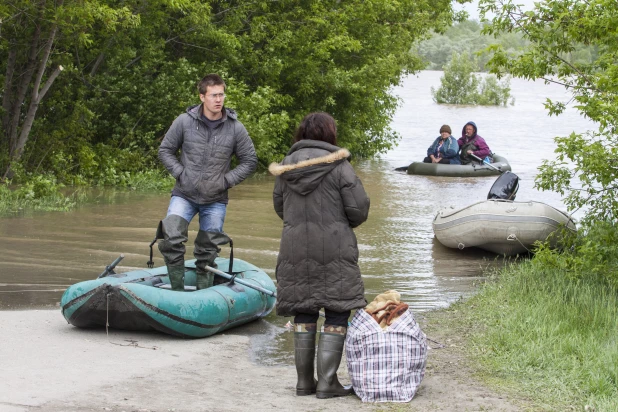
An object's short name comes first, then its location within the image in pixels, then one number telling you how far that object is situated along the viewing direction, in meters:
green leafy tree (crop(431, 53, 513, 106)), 60.00
